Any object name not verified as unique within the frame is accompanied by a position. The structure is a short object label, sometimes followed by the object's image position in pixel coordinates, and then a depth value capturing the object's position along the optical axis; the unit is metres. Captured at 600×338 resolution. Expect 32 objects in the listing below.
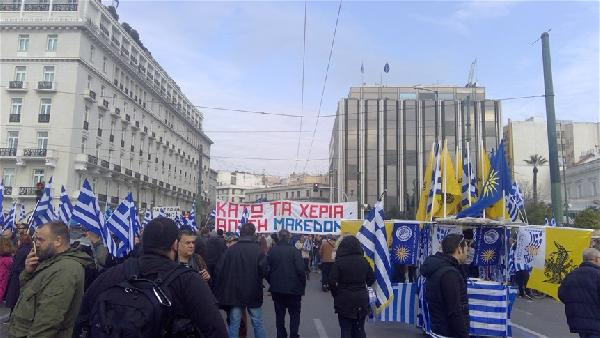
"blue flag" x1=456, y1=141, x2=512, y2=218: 9.48
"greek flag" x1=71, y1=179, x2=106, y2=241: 9.23
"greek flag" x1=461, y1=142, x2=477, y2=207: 10.95
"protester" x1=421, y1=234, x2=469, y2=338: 4.80
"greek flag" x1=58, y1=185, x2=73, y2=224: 12.48
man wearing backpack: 2.38
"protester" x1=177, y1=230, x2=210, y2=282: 5.36
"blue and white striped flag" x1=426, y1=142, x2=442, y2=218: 10.38
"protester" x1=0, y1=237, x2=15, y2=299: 10.60
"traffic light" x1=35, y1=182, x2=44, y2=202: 17.05
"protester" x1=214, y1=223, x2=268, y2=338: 6.76
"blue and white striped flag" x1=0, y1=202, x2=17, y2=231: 16.77
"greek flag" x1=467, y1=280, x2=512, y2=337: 7.65
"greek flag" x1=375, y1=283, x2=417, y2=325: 9.14
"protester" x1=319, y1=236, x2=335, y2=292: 14.63
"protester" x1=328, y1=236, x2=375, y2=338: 6.24
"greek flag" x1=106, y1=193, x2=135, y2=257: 10.39
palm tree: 59.08
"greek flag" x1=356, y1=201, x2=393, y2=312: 7.96
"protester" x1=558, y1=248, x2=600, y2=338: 5.41
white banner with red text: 15.68
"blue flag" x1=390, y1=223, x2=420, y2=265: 10.25
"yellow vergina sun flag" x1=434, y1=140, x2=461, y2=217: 10.48
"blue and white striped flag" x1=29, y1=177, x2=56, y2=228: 12.20
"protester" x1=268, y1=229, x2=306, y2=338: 7.42
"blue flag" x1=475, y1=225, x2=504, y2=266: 10.18
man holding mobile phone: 3.55
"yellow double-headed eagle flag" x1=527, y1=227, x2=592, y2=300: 8.16
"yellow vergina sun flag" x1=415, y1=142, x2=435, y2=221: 10.91
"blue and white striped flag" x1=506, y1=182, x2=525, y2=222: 12.95
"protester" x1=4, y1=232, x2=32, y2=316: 8.49
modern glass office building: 75.31
